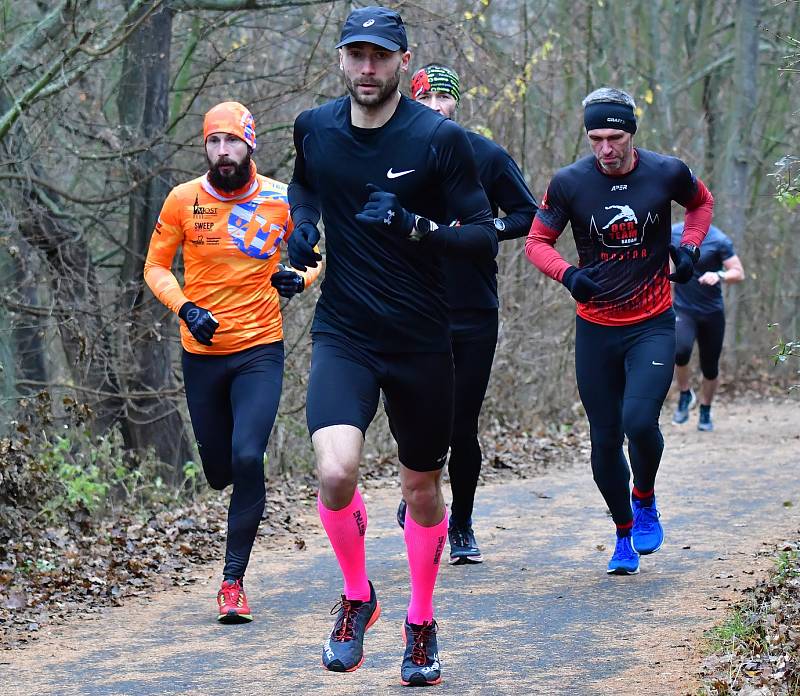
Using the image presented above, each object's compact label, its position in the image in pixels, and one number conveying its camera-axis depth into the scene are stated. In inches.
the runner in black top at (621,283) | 506.7
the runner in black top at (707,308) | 990.9
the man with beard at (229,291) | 510.8
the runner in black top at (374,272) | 355.4
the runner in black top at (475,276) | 530.8
